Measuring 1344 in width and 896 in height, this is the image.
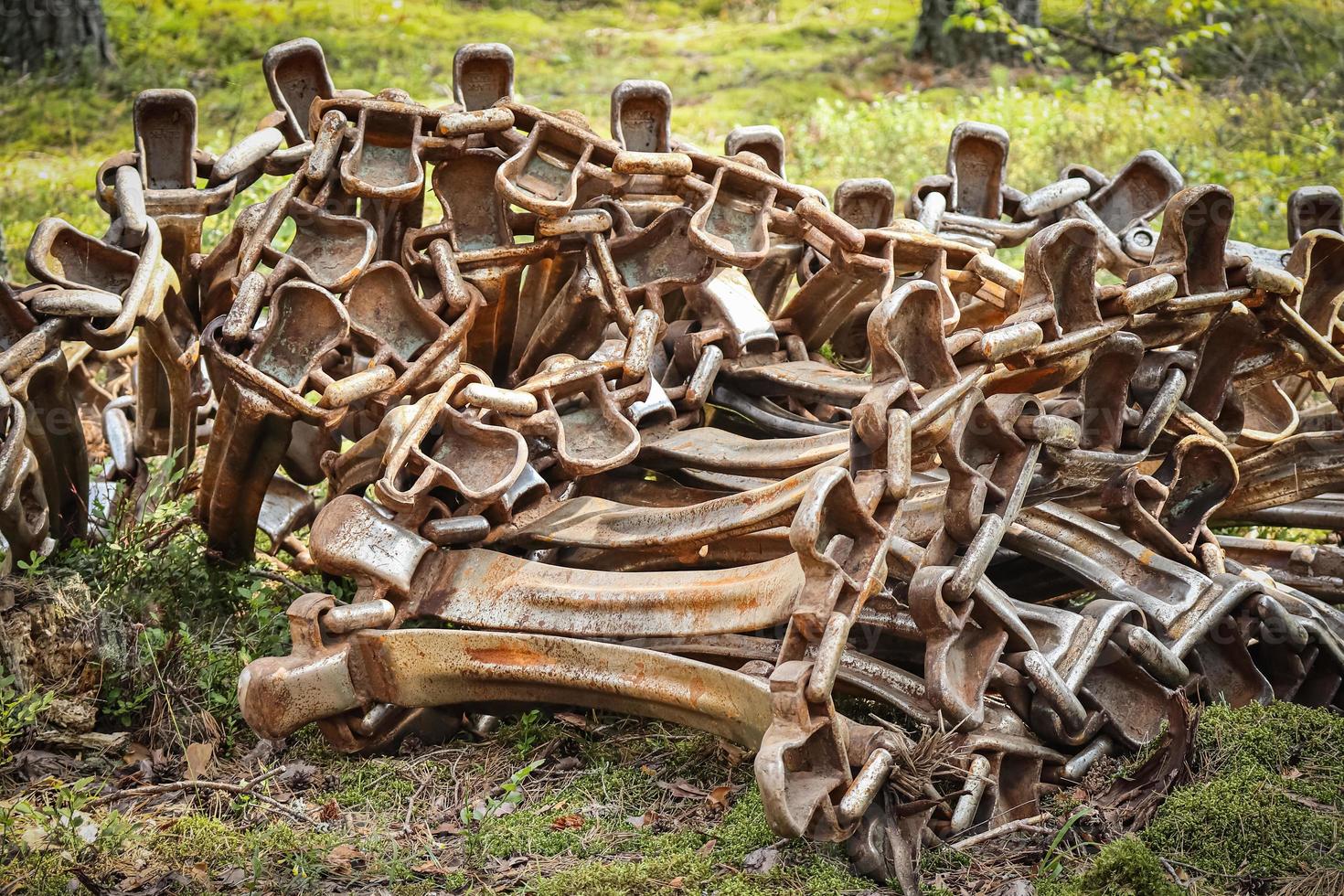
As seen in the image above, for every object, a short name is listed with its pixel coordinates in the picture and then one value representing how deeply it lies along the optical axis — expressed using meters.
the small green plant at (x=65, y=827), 2.44
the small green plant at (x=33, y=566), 3.05
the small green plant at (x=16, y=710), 2.79
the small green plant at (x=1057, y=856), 2.30
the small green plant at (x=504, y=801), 2.62
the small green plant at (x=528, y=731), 2.89
